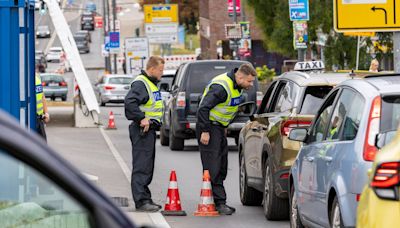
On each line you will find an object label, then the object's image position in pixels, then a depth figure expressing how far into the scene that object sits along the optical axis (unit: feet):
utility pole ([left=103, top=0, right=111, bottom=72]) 287.89
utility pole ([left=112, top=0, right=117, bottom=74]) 264.21
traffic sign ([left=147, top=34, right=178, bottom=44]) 265.34
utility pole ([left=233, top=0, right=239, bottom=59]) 178.07
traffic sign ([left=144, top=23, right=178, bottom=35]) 265.11
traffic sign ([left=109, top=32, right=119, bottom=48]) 244.18
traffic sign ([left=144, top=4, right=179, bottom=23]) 288.30
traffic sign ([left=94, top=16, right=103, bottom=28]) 371.56
